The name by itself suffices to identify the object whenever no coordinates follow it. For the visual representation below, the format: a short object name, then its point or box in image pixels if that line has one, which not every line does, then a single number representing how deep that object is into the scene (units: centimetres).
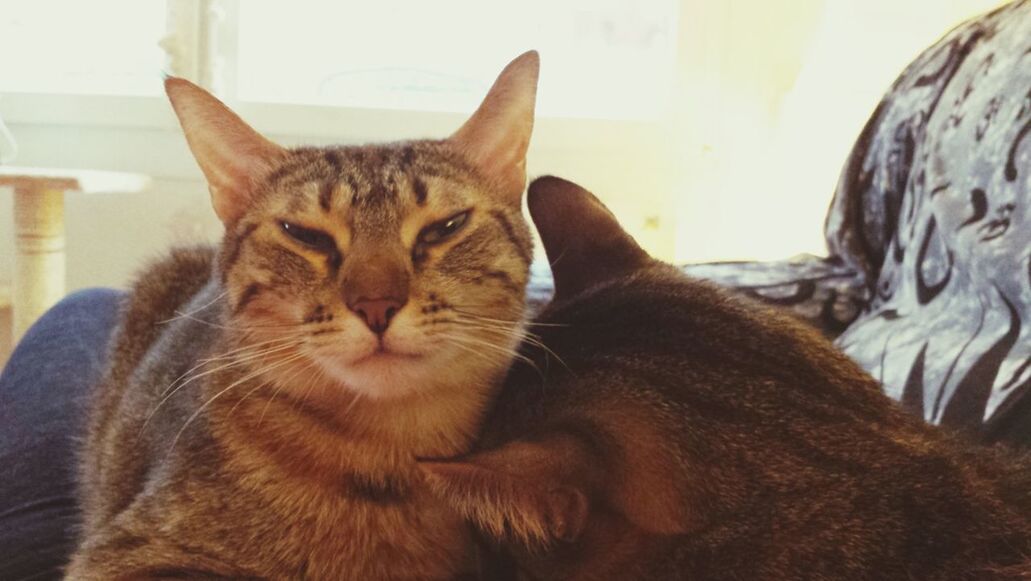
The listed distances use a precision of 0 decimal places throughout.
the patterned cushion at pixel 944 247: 36
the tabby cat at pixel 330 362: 32
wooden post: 79
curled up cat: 22
